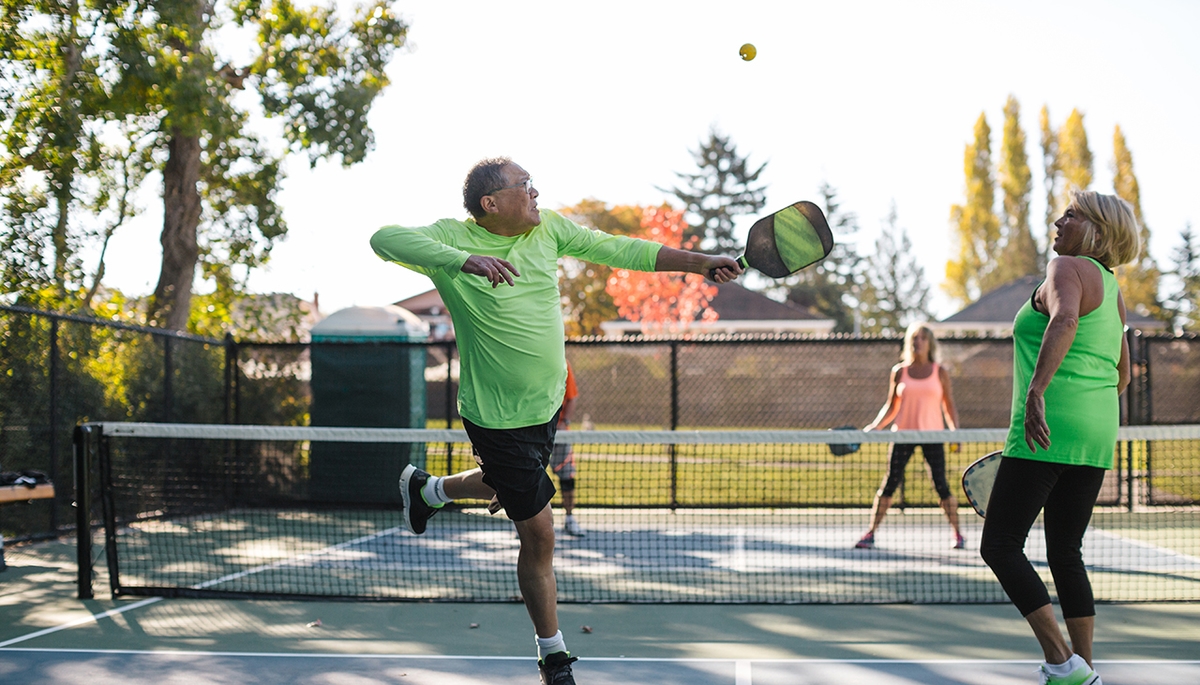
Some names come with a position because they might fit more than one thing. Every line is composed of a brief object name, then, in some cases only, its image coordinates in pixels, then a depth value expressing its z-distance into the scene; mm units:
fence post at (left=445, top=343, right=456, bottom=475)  11406
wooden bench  6852
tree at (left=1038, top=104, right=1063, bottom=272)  61125
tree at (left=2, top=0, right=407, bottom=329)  11180
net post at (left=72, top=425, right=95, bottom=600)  6461
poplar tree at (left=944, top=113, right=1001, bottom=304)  61594
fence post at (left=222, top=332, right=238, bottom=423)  12031
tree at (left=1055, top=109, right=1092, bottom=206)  59344
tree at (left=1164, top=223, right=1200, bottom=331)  51938
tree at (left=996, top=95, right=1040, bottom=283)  61344
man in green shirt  3988
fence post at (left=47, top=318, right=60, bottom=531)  8844
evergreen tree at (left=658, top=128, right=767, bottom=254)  63031
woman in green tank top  3732
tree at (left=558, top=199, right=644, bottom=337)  43219
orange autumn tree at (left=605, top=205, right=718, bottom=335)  39062
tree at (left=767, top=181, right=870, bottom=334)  64250
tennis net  6527
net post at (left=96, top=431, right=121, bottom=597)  6590
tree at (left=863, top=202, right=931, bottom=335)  77250
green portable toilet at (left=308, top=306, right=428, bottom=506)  11617
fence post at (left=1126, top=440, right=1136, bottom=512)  10668
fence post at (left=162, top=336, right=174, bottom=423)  10734
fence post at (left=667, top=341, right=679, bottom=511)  11225
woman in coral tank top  8172
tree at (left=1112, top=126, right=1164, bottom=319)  51562
